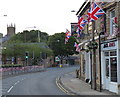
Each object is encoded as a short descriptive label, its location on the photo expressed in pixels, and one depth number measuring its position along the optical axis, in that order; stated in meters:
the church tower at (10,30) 177.38
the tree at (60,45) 93.19
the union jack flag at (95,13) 16.25
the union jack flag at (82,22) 21.76
